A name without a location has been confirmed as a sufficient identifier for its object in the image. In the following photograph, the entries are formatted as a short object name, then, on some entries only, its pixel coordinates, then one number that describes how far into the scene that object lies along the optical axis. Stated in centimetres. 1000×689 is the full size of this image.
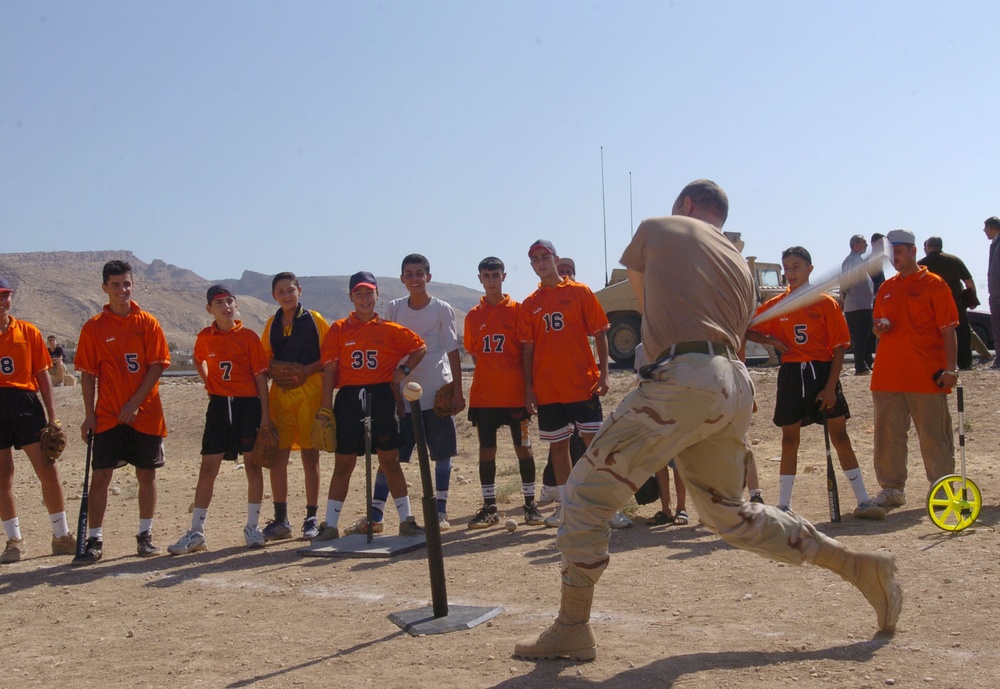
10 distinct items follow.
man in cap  771
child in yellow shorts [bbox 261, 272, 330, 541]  806
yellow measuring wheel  668
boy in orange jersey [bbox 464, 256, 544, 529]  810
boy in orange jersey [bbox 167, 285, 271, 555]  777
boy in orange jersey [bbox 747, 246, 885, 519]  752
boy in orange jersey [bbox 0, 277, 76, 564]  756
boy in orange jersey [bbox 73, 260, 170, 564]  752
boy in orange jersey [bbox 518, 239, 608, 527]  776
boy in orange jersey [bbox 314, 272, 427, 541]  769
